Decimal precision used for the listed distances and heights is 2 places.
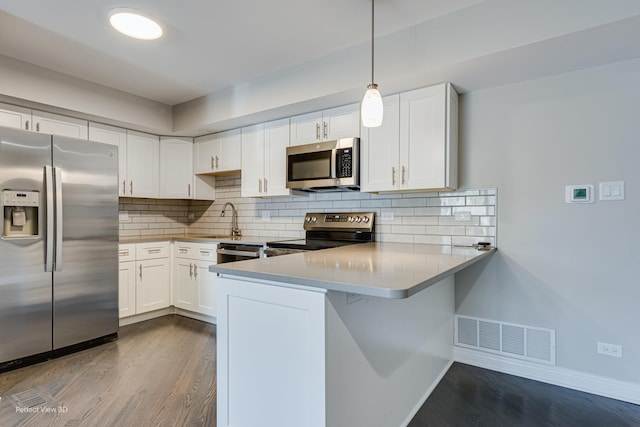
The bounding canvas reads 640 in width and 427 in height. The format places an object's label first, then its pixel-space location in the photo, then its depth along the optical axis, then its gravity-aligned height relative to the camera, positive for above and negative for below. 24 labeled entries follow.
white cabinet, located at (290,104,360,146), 2.88 +0.77
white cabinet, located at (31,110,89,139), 3.01 +0.79
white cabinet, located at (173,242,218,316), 3.52 -0.71
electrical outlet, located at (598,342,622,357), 2.16 -0.87
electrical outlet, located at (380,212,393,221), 3.02 -0.03
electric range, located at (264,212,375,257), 2.92 -0.19
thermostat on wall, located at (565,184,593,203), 2.23 +0.13
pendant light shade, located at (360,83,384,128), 1.73 +0.54
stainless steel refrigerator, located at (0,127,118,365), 2.49 -0.26
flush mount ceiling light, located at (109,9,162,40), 2.11 +1.21
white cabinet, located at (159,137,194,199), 4.02 +0.52
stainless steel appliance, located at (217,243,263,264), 3.17 -0.38
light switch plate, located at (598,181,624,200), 2.14 +0.15
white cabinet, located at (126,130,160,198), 3.74 +0.53
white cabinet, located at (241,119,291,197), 3.32 +0.53
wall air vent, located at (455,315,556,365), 2.38 -0.93
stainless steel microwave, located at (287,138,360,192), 2.82 +0.40
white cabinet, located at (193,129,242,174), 3.72 +0.67
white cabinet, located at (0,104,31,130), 2.79 +0.79
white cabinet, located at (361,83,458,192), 2.46 +0.52
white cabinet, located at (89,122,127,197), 3.45 +0.74
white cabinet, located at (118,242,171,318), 3.41 -0.70
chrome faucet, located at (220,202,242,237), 4.03 -0.10
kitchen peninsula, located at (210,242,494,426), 1.27 -0.54
